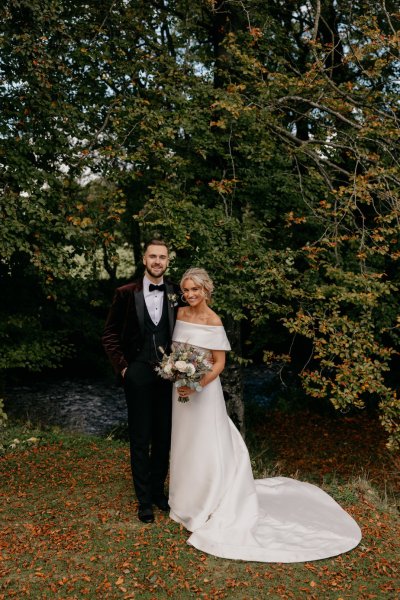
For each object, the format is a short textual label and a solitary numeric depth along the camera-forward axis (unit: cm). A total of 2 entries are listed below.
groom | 525
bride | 504
